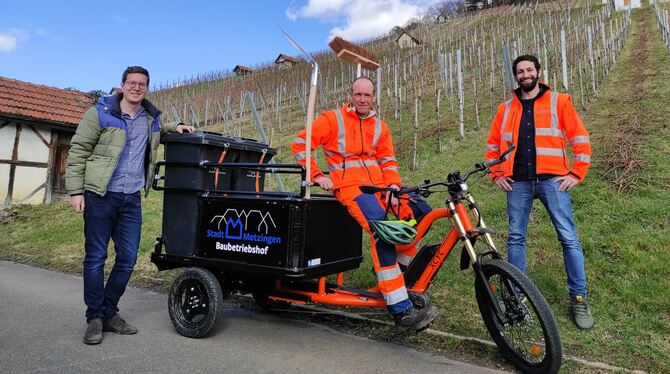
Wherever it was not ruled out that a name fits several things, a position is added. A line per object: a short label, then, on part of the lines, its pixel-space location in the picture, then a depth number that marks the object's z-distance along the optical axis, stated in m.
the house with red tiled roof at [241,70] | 51.50
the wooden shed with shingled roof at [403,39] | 40.47
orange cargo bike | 2.80
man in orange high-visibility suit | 3.09
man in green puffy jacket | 3.42
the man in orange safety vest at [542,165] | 3.46
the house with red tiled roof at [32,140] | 12.80
